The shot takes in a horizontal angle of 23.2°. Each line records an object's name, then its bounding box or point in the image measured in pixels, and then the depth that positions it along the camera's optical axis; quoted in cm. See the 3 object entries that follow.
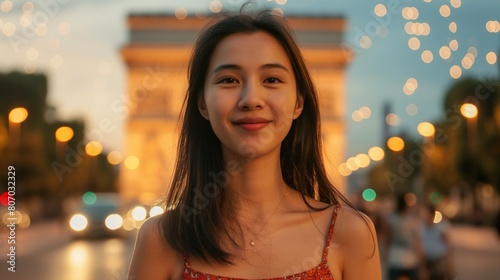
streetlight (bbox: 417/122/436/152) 2615
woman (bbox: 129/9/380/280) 213
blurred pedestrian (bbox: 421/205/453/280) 818
